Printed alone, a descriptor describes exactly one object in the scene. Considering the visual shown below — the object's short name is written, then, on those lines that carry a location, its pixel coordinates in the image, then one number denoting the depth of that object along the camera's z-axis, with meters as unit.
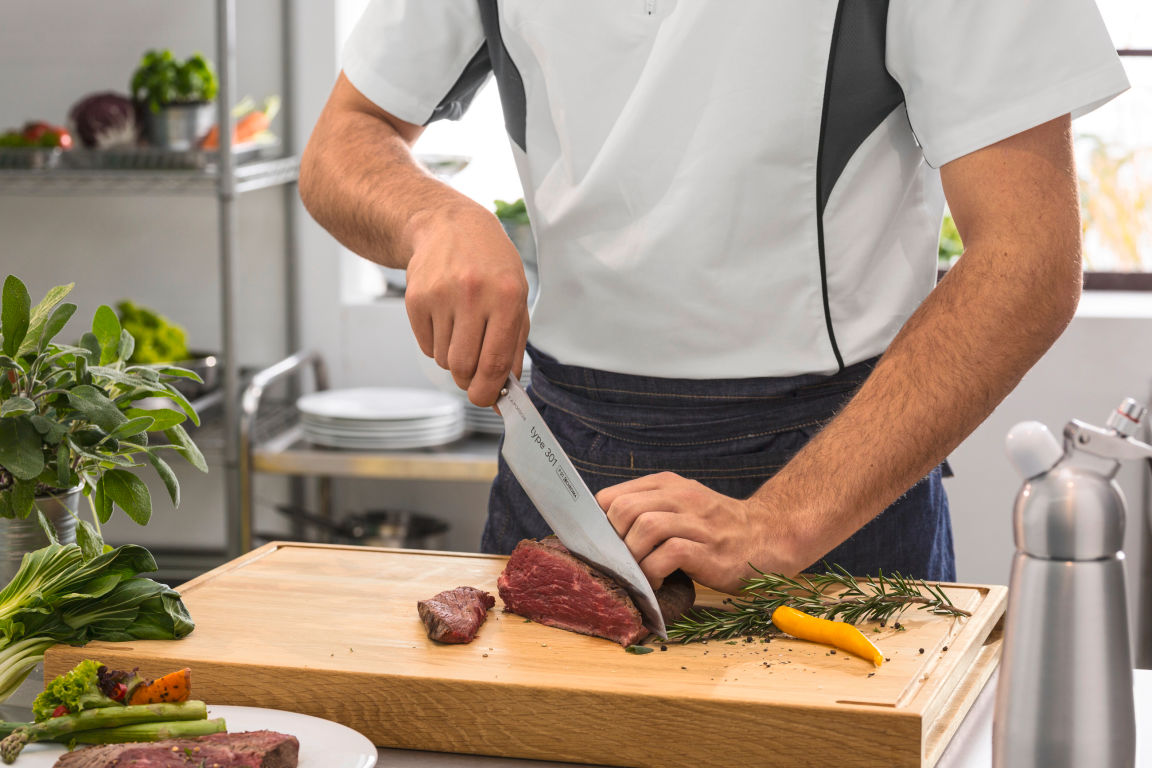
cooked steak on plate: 1.65
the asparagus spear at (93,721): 1.69
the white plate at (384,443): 3.26
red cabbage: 3.34
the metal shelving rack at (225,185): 3.20
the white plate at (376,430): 3.25
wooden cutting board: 1.73
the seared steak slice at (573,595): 1.85
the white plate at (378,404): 3.26
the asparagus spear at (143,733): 1.70
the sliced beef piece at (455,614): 1.83
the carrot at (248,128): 3.39
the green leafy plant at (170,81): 3.30
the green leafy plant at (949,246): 3.57
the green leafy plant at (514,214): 3.38
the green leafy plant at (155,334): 3.33
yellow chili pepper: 1.80
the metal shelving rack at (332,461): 3.21
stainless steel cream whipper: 1.56
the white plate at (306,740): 1.69
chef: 1.93
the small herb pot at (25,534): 1.89
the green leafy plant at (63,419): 1.83
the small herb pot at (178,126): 3.32
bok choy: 1.83
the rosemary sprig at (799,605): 1.85
